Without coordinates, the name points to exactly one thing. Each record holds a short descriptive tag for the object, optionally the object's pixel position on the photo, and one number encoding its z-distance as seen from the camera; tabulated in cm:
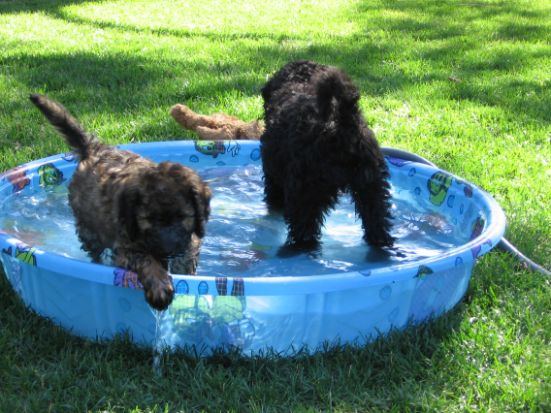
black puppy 405
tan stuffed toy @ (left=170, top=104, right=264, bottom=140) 641
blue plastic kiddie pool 334
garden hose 428
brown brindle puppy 347
